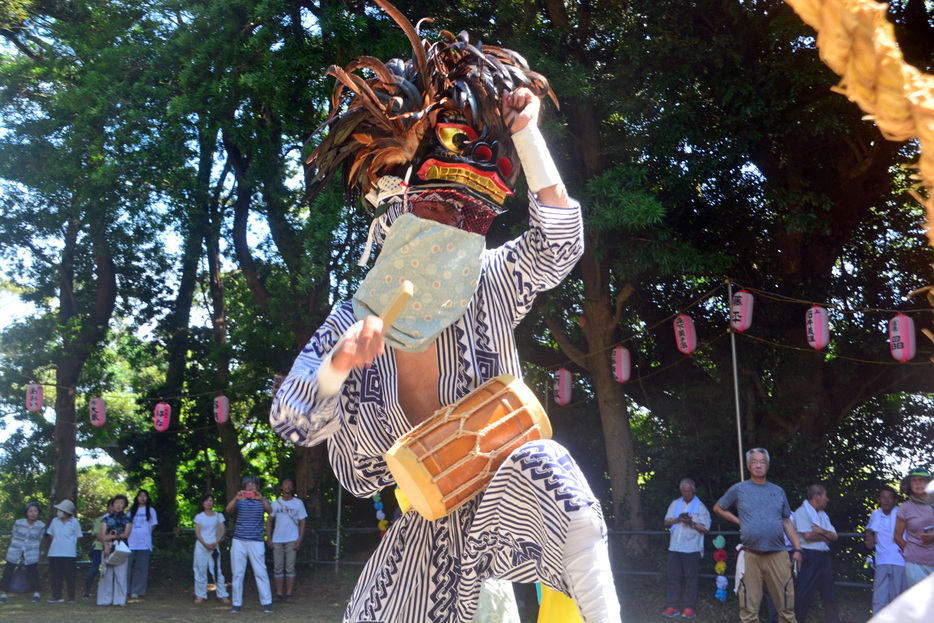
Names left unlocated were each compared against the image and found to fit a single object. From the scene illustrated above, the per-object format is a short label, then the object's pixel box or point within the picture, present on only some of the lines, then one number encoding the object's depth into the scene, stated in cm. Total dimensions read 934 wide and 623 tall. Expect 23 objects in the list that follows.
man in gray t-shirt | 761
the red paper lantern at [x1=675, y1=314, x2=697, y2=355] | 1165
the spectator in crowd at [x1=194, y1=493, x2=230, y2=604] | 1156
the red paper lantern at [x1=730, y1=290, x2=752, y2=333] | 1061
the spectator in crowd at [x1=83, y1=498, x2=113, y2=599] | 1173
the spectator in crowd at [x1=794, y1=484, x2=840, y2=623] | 810
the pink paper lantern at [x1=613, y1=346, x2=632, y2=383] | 1182
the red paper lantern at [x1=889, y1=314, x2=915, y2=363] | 991
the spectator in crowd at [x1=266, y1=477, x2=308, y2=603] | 1150
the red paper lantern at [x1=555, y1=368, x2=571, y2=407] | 1313
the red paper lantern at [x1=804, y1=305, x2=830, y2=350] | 1039
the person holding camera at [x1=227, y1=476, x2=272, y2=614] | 1060
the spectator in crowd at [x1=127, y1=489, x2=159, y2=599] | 1169
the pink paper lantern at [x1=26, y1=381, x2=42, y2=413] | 1545
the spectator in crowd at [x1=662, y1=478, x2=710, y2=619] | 944
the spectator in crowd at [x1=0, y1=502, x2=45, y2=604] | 1128
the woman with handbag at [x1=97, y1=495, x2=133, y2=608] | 1141
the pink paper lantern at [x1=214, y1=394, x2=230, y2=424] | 1556
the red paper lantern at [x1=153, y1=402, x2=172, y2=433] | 1620
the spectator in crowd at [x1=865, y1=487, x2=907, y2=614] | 759
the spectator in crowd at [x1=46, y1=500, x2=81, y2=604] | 1152
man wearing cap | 707
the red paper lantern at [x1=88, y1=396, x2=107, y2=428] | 1587
